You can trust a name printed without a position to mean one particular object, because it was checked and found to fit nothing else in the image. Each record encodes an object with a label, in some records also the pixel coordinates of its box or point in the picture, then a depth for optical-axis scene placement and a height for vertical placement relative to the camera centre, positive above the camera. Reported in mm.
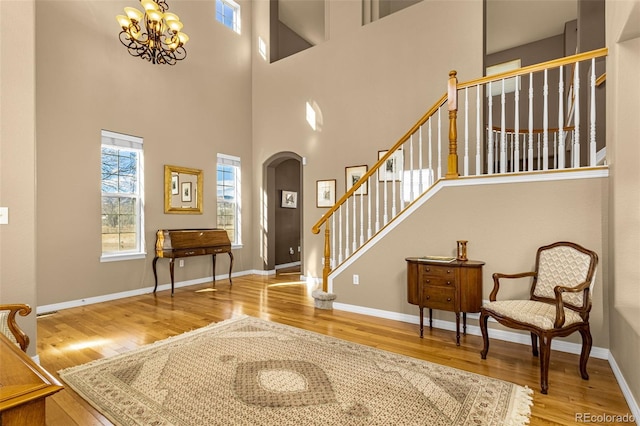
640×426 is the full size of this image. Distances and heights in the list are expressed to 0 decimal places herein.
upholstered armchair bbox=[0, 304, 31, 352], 2143 -708
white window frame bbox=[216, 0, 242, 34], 7395 +4230
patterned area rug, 2131 -1252
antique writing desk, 5609 -541
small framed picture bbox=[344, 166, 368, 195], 6181 +683
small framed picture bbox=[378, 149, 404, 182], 5660 +746
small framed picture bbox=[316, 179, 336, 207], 6547 +358
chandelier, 3928 +2223
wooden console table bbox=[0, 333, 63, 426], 1030 -557
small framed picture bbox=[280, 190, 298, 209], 8556 +295
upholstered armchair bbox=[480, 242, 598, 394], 2506 -768
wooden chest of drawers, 3332 -724
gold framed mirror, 6004 +387
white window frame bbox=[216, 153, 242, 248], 7430 +202
